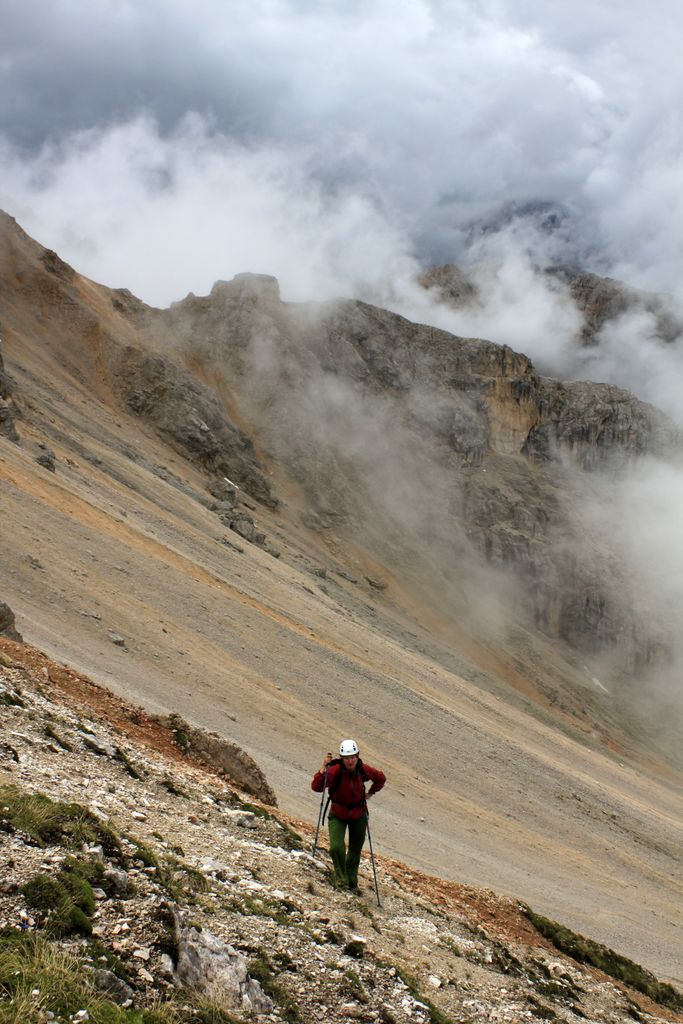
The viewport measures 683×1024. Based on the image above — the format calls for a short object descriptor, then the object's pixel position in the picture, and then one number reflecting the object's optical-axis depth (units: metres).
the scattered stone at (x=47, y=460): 45.19
